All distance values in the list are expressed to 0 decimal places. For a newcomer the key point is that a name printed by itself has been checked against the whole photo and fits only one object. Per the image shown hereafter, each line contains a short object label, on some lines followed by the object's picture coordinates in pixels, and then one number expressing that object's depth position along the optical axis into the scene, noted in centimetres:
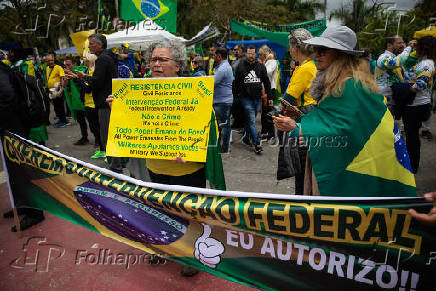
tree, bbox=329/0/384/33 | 2202
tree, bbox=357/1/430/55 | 2094
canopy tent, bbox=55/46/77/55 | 2190
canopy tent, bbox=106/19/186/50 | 750
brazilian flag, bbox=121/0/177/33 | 693
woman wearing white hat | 180
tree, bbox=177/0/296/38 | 2283
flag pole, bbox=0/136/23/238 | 297
